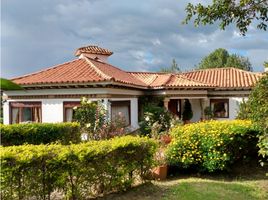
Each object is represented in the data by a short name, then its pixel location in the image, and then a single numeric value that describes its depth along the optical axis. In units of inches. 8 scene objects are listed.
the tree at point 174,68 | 2586.9
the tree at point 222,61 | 2468.0
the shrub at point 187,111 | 1117.7
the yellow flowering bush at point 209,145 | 406.6
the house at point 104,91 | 721.0
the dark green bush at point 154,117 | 795.4
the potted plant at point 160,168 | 392.2
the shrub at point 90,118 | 632.0
